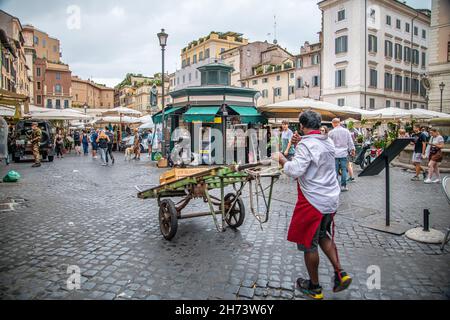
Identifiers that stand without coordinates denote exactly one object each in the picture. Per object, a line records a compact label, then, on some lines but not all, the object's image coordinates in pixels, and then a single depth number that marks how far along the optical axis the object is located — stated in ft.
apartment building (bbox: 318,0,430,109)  124.36
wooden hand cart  14.74
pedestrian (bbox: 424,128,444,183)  34.04
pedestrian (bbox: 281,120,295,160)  47.41
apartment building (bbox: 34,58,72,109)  224.94
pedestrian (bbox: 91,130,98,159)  72.17
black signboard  18.24
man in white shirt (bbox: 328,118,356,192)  29.76
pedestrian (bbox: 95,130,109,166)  54.24
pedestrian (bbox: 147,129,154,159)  71.83
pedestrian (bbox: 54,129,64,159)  73.92
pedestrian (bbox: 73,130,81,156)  82.47
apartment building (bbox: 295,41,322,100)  144.97
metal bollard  17.85
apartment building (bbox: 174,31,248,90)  206.08
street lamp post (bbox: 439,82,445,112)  90.75
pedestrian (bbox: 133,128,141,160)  67.41
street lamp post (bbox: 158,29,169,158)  55.31
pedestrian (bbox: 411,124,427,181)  38.04
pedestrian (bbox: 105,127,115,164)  58.08
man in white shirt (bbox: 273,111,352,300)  11.34
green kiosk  54.39
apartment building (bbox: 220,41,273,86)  185.88
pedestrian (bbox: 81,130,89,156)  80.02
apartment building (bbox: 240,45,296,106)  160.35
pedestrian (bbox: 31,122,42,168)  49.47
